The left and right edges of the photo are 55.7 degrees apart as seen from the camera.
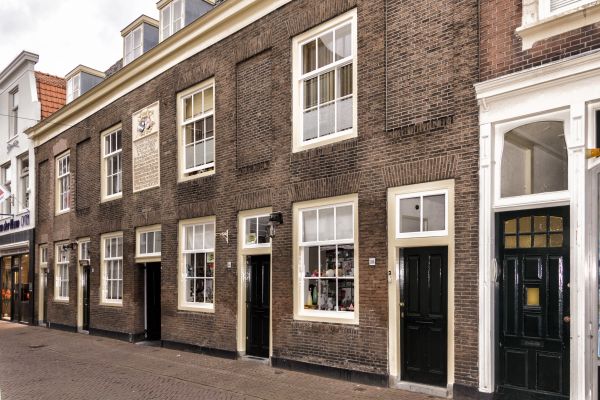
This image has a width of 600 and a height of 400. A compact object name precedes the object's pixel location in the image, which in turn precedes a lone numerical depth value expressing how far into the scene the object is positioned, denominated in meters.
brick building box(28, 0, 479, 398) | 8.62
